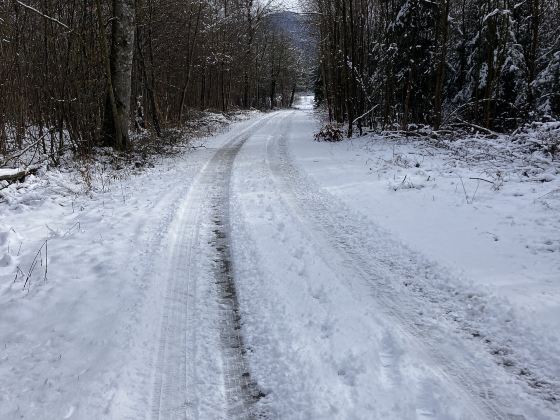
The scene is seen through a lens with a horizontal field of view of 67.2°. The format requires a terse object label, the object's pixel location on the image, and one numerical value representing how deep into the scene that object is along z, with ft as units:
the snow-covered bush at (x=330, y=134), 56.34
